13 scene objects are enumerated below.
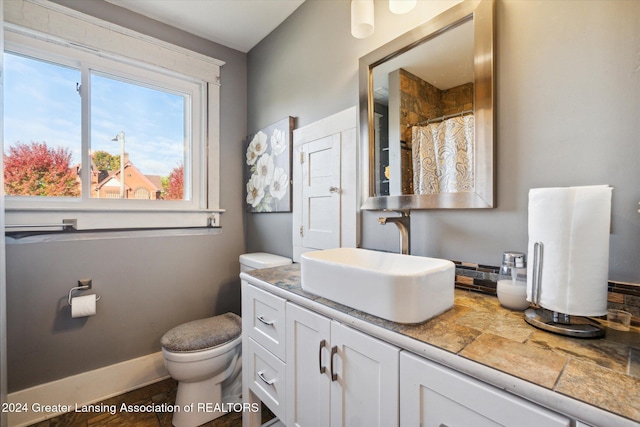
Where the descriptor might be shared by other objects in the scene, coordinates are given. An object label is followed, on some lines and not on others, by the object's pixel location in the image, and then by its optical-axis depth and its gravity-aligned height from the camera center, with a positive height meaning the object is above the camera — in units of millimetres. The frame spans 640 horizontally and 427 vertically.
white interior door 1428 +156
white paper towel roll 624 -90
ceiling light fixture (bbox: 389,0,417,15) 1065 +798
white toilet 1444 -824
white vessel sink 708 -215
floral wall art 1849 +322
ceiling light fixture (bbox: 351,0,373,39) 1138 +807
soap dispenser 795 -211
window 1560 +516
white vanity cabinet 714 -500
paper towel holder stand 624 -266
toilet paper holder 1621 -437
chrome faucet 1115 -79
